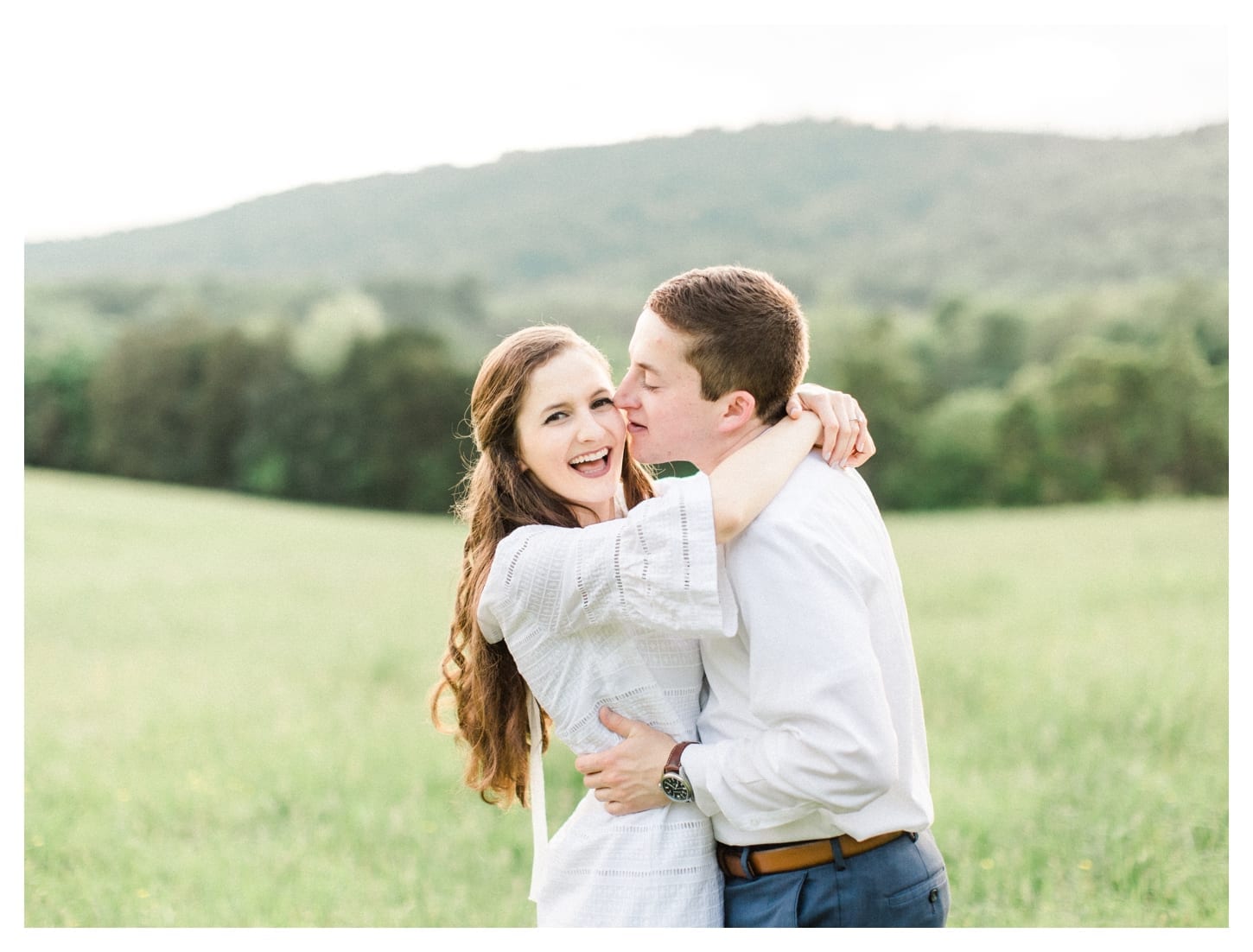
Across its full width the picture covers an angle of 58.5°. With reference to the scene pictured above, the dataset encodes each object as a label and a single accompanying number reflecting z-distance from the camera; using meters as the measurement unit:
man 1.94
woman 2.00
